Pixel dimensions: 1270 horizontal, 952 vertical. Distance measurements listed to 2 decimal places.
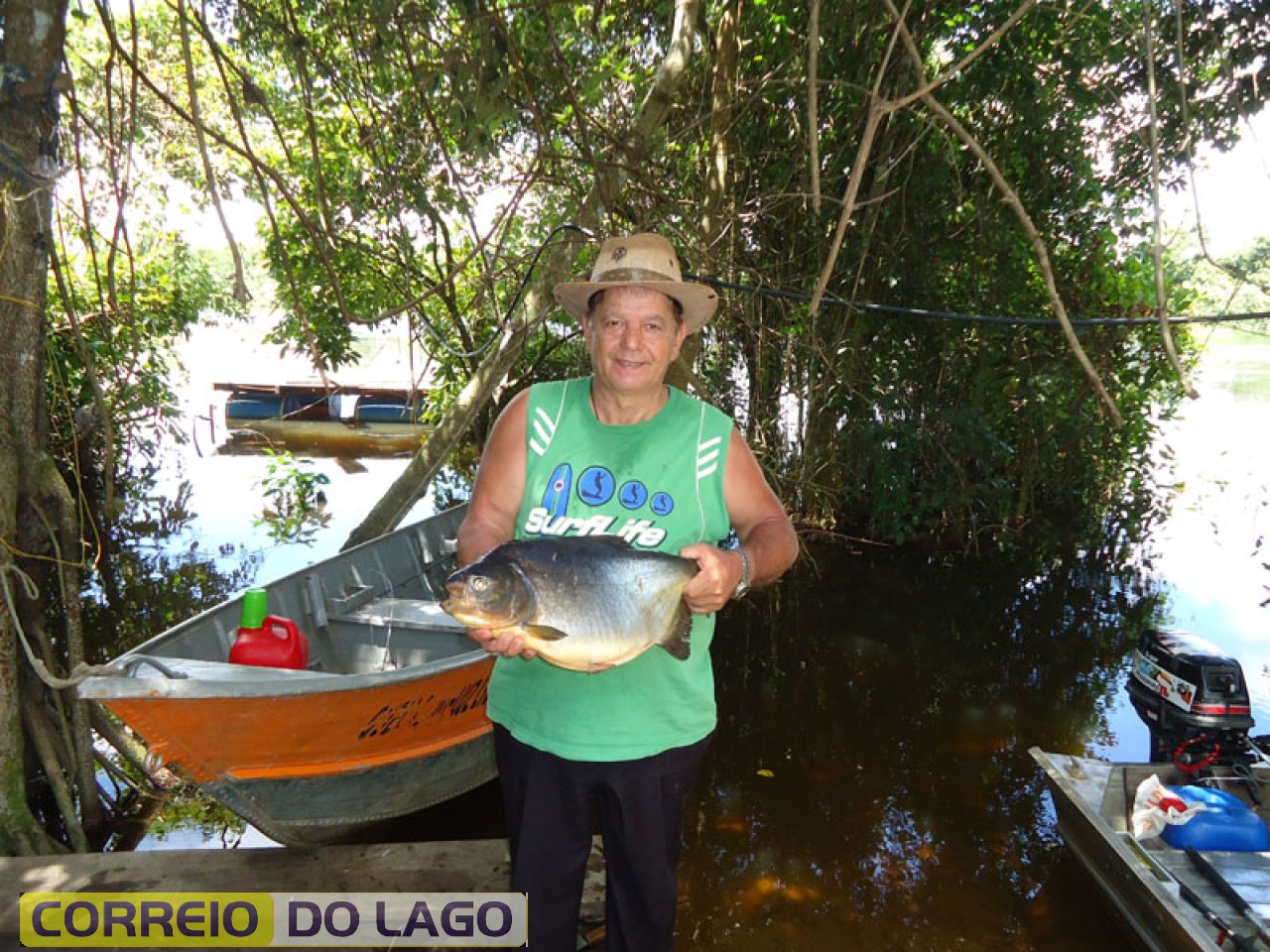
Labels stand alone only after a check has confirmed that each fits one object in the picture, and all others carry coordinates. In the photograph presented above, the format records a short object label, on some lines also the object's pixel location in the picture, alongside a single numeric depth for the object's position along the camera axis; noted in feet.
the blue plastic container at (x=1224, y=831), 11.40
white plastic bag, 11.66
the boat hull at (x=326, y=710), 9.75
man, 6.81
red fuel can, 12.27
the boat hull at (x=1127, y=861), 10.18
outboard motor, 12.62
